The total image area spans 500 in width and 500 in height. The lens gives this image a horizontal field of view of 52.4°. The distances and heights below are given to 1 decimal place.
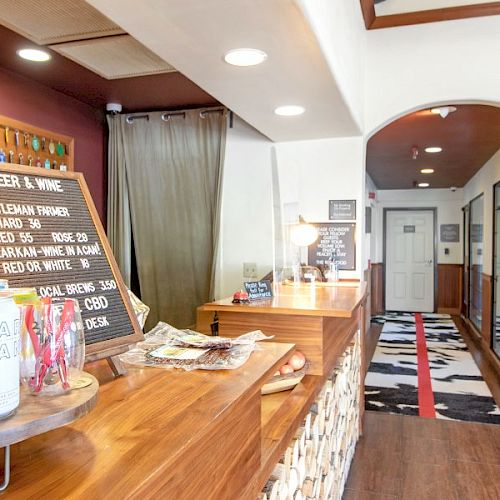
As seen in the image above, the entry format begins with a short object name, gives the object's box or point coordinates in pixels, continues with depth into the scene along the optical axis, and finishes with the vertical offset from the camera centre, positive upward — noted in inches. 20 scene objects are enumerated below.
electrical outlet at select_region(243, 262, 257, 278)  147.5 -6.2
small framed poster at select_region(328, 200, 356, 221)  133.6 +10.4
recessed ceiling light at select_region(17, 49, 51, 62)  109.2 +42.3
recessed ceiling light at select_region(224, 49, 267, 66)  72.7 +28.2
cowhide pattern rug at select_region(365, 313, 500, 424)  161.9 -50.7
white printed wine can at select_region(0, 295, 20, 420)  23.0 -5.0
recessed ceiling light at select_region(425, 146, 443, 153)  221.9 +44.8
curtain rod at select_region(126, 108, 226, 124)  150.5 +40.7
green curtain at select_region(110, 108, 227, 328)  152.9 +13.9
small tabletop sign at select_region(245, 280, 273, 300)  89.7 -7.5
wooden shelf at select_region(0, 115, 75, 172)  121.0 +26.9
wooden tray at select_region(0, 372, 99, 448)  23.2 -8.2
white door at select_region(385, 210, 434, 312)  394.3 -9.1
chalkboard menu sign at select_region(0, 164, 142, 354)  35.9 -0.2
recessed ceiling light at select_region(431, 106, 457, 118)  157.0 +43.7
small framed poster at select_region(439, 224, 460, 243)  383.2 +12.5
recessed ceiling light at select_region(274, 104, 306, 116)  103.2 +28.9
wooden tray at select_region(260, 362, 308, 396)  72.2 -19.3
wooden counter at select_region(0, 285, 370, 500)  26.1 -11.7
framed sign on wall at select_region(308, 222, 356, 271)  134.2 +1.1
